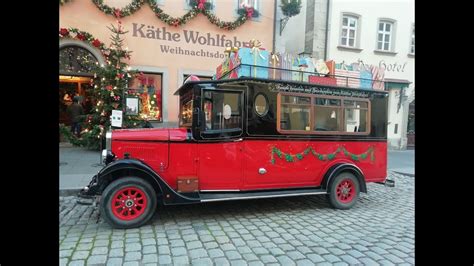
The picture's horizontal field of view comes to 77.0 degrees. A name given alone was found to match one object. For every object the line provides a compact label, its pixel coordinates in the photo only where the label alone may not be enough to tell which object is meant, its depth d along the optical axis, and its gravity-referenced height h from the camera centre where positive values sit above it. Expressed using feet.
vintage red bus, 14.29 -1.26
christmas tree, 31.76 +2.51
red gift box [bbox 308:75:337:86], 17.78 +2.87
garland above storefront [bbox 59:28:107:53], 33.30 +9.96
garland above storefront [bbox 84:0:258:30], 35.47 +14.14
